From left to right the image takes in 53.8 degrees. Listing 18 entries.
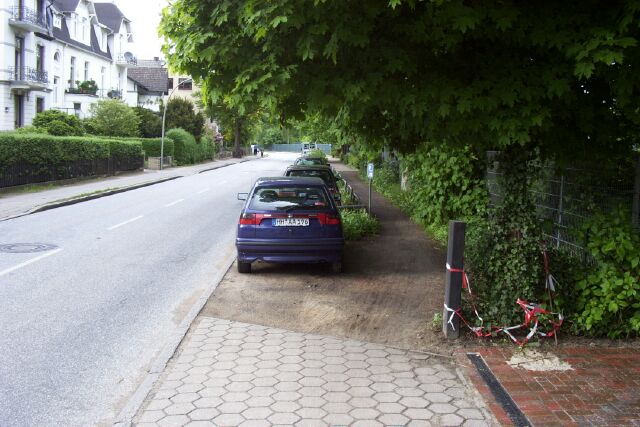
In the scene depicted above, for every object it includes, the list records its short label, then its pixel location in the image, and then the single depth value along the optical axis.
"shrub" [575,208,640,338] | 6.23
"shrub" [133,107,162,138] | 53.59
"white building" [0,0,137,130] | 38.12
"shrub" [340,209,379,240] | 12.94
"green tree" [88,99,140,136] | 44.69
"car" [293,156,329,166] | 26.02
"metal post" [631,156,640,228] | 6.58
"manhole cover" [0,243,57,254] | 11.55
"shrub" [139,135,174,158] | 47.44
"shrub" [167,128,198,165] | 52.31
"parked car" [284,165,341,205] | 16.52
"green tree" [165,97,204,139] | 60.53
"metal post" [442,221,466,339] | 6.40
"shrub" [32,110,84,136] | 34.72
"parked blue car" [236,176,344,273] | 9.38
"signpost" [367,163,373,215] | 16.16
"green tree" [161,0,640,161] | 5.50
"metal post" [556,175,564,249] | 8.34
